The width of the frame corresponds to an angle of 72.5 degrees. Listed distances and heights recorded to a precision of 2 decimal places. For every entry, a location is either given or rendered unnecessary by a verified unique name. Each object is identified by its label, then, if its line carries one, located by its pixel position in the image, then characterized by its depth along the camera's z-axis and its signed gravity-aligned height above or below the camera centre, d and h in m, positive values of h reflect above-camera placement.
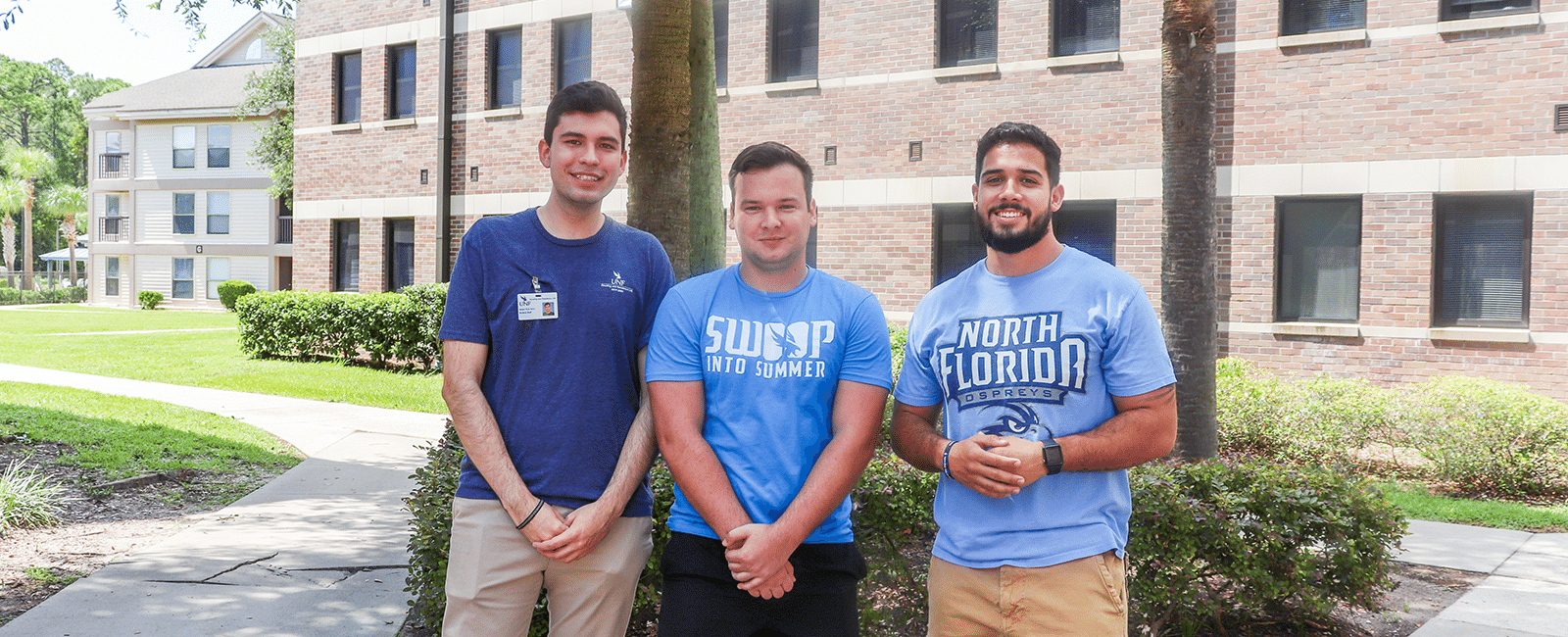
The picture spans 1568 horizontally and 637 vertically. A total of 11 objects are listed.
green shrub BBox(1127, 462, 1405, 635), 4.41 -1.00
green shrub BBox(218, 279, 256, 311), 39.16 +0.04
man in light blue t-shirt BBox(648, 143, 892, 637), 2.69 -0.31
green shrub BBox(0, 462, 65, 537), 6.57 -1.35
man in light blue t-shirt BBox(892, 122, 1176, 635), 2.63 -0.29
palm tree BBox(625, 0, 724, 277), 6.00 +0.97
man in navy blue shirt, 2.90 -0.29
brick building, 11.63 +2.09
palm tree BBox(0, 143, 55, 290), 55.69 +6.52
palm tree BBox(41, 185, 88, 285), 58.06 +4.70
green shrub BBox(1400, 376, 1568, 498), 8.76 -1.10
